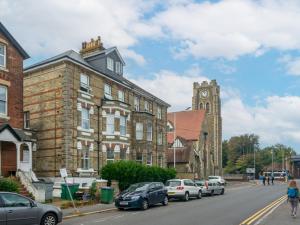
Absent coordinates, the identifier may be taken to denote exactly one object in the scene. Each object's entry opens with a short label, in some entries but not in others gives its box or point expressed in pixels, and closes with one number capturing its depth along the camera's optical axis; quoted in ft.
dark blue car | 51.90
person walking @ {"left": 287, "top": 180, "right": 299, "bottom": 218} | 41.74
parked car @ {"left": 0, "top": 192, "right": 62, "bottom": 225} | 31.91
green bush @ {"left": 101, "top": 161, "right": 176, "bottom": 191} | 72.62
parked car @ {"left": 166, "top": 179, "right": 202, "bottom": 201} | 68.16
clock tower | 189.62
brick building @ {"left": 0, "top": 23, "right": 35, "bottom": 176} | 61.48
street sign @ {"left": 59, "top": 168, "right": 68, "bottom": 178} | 49.16
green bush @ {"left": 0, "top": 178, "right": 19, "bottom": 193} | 50.86
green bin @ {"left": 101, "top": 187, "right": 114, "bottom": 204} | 61.40
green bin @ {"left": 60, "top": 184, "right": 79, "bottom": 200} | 62.76
